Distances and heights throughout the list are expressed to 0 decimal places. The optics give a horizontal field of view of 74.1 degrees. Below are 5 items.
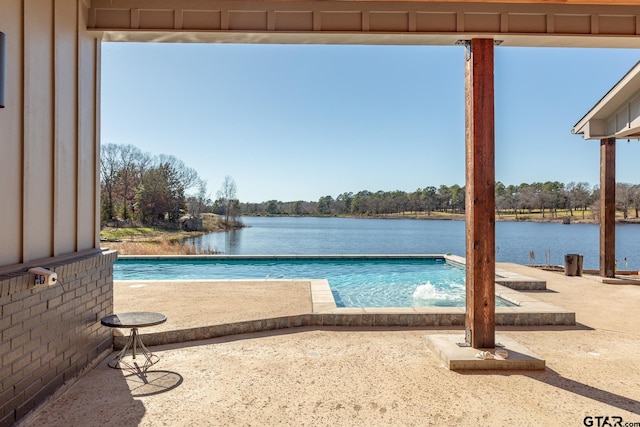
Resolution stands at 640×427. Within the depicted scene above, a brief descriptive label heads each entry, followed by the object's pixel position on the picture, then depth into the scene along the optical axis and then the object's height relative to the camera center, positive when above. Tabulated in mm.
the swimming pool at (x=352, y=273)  7781 -1417
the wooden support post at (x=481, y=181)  3793 +318
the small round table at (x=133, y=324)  3559 -906
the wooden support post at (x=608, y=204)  8562 +250
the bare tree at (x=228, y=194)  42688 +2304
